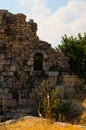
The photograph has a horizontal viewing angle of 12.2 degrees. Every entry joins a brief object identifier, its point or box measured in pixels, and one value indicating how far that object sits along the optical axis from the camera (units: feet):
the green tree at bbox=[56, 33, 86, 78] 62.59
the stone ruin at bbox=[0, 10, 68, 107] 60.44
